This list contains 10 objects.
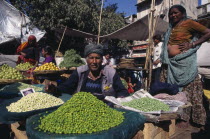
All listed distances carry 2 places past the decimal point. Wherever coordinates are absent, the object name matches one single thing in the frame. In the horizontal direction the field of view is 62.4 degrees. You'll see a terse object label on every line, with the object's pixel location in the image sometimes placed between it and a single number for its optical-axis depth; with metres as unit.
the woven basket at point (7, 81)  2.62
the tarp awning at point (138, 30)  6.06
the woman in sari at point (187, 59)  2.83
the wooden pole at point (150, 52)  4.05
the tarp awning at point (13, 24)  8.03
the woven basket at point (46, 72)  3.20
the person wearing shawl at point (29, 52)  5.32
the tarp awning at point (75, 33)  7.97
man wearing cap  2.46
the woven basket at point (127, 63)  5.91
